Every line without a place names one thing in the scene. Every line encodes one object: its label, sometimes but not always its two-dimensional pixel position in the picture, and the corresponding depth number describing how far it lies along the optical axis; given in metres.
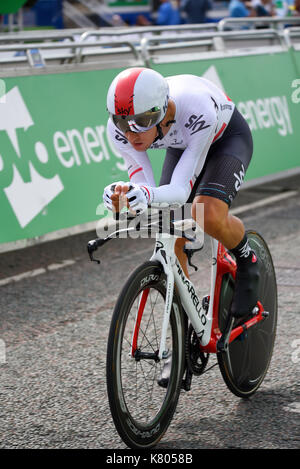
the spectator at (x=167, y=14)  19.03
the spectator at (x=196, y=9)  17.53
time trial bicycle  3.56
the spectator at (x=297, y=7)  17.56
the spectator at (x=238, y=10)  17.16
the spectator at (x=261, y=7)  18.44
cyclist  3.58
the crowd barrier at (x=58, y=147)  7.22
